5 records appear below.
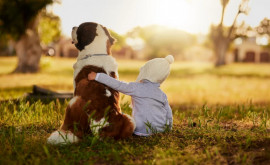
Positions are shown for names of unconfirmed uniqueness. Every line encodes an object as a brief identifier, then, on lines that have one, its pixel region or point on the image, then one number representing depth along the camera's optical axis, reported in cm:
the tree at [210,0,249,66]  2520
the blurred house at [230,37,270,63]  4603
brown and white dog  302
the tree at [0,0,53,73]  1228
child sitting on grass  338
